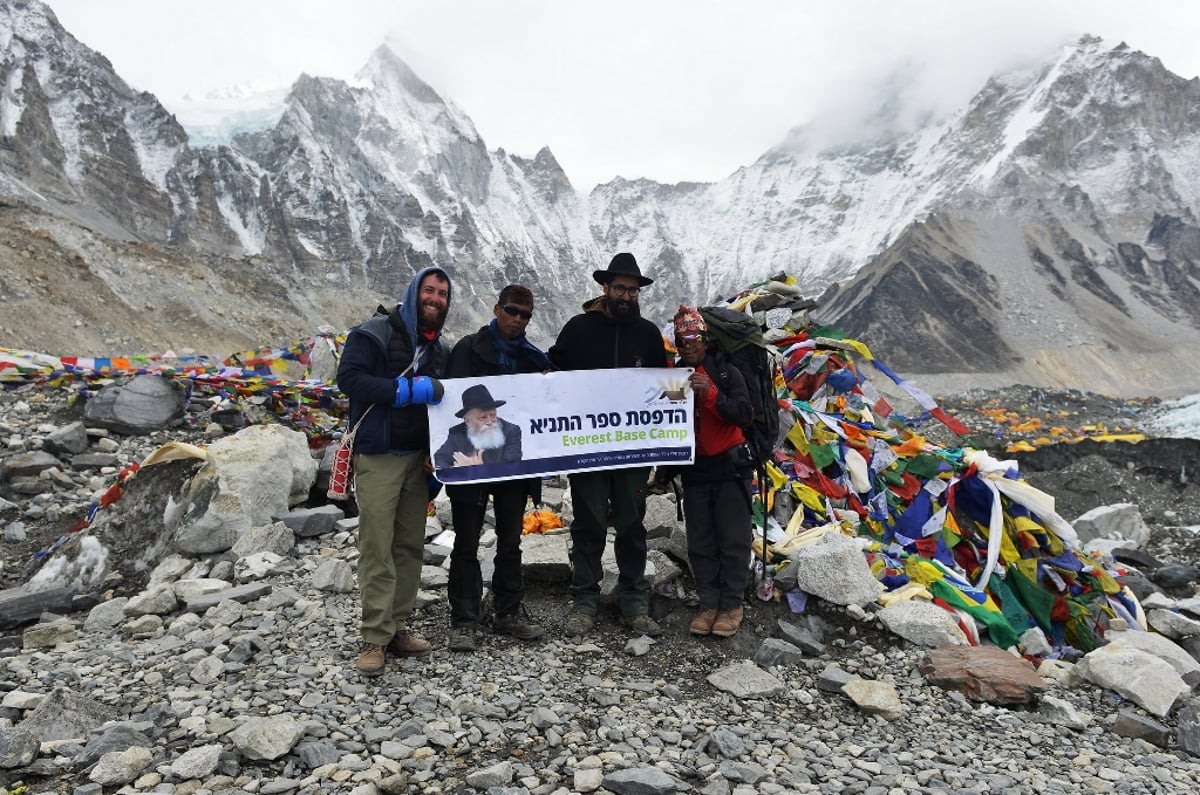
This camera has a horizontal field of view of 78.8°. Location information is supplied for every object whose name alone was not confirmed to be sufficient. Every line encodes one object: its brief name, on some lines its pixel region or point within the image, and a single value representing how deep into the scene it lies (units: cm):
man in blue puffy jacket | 409
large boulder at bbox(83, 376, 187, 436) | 938
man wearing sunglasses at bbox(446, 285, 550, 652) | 452
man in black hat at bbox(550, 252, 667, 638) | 474
